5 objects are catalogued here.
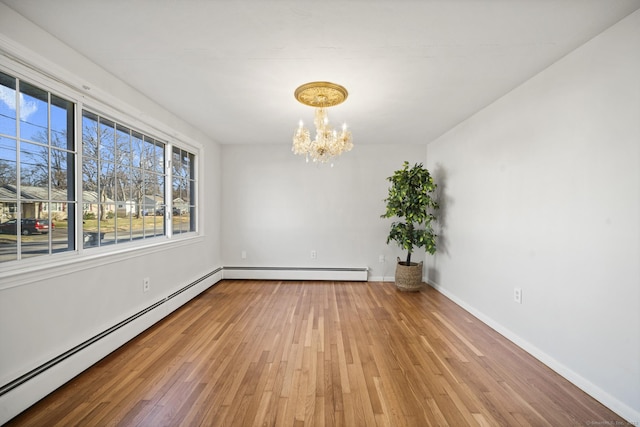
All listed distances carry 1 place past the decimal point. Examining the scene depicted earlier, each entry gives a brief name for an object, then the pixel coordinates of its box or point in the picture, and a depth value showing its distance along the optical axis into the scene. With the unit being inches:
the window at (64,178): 63.6
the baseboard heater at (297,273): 178.7
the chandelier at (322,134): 96.7
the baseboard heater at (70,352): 59.3
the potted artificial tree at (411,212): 151.6
